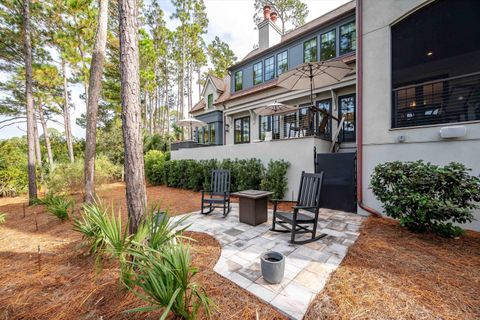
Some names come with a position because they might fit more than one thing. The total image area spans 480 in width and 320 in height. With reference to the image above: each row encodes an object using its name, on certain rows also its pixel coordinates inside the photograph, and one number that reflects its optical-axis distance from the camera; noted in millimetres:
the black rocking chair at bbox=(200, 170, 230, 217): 5707
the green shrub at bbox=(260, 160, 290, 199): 6664
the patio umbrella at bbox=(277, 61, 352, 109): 5758
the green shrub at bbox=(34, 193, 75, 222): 4845
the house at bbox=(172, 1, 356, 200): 6961
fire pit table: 4469
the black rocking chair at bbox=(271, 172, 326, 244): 3511
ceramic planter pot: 2317
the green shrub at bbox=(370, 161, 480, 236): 3430
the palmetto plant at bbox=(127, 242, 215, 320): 1743
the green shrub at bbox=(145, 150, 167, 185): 12352
